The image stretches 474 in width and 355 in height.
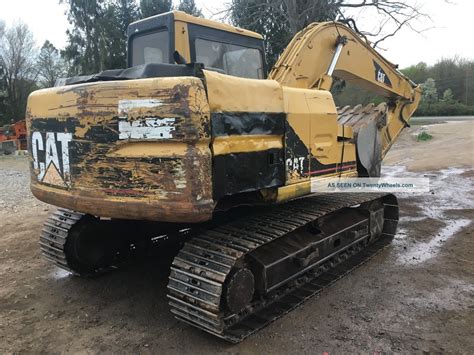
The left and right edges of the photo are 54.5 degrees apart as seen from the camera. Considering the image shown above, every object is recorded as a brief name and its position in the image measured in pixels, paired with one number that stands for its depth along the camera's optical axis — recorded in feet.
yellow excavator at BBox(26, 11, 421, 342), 9.97
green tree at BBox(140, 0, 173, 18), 81.71
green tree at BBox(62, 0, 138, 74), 88.69
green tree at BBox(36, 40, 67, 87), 124.57
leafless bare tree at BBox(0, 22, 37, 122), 112.37
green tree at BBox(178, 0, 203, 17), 82.33
